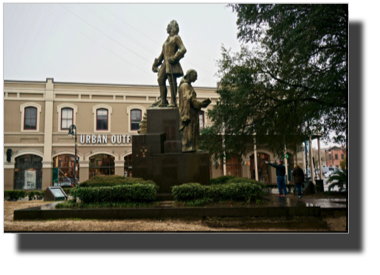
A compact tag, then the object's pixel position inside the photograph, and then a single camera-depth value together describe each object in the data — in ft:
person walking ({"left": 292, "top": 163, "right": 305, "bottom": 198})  47.24
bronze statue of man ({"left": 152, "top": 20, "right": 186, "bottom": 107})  34.01
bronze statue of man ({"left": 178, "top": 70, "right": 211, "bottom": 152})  30.89
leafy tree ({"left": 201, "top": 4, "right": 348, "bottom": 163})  29.53
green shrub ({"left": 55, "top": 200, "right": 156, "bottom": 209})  24.22
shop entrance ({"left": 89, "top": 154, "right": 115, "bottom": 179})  88.33
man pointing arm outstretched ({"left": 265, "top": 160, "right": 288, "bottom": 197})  43.17
